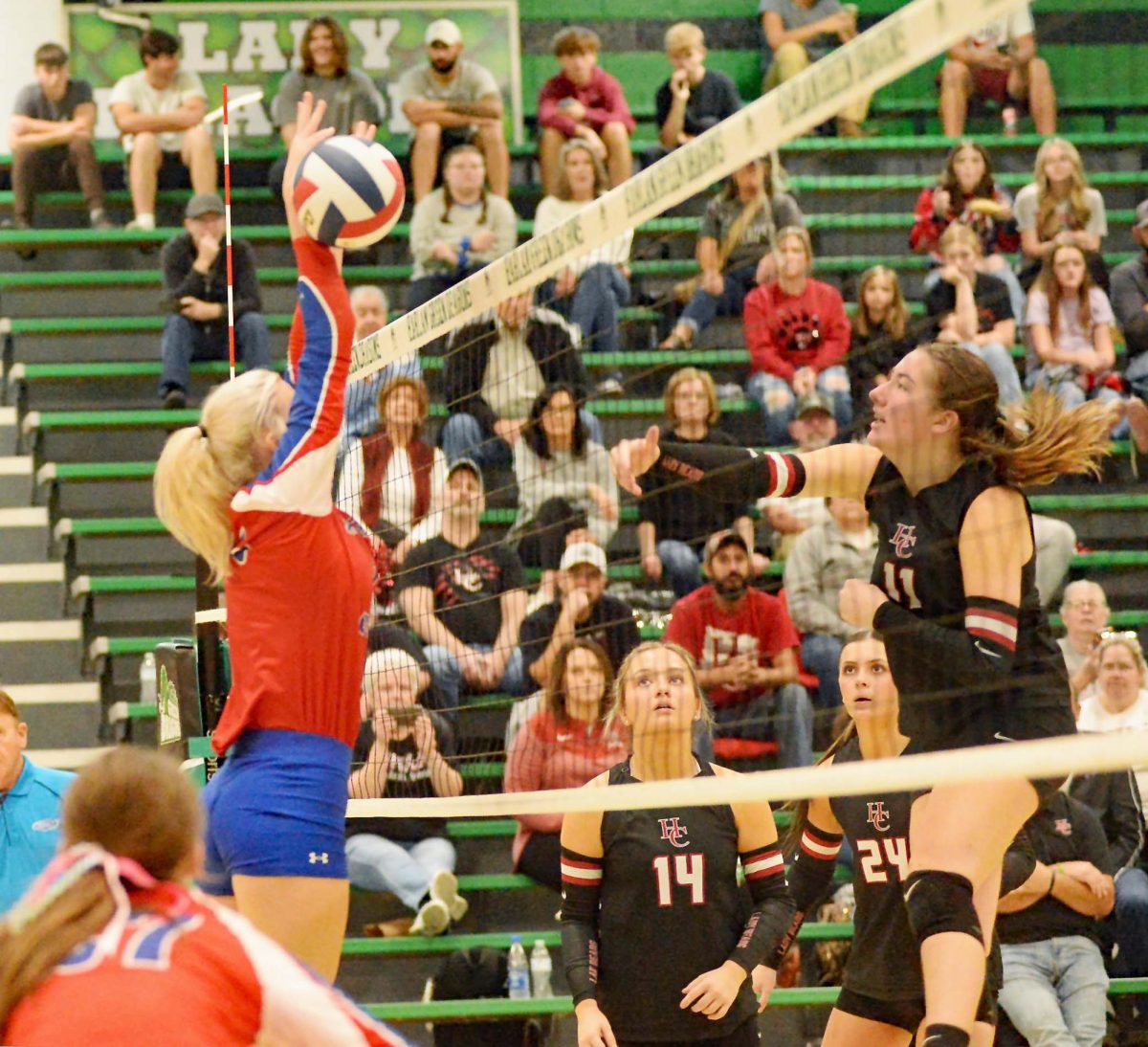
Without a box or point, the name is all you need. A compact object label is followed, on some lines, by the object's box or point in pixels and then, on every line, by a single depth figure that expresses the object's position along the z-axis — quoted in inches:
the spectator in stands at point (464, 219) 929.5
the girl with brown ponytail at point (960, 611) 337.4
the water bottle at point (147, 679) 751.7
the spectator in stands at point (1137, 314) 823.1
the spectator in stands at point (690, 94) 1043.3
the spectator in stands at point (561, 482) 647.8
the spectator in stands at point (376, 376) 634.2
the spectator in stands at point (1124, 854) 624.4
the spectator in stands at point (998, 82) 1045.2
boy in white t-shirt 984.9
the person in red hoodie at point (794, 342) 729.6
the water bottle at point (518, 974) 613.9
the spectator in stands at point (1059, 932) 577.3
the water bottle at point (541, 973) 620.1
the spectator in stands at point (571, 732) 577.9
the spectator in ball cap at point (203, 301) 880.3
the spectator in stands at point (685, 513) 640.4
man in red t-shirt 569.6
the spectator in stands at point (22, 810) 494.0
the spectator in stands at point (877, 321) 757.3
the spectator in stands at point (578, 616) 602.5
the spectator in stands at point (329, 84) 1016.9
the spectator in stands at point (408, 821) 597.9
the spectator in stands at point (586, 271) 769.6
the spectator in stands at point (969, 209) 884.0
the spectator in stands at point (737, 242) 776.9
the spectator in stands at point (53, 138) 985.5
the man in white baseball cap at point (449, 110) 1003.9
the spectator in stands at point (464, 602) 620.4
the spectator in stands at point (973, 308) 783.1
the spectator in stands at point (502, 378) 657.6
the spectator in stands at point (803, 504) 698.2
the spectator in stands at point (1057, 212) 877.8
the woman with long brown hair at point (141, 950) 225.5
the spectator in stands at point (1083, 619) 713.6
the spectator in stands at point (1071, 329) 825.5
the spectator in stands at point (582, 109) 1017.5
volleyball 345.1
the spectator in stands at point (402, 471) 606.5
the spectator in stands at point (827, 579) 670.5
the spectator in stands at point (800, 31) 1092.5
